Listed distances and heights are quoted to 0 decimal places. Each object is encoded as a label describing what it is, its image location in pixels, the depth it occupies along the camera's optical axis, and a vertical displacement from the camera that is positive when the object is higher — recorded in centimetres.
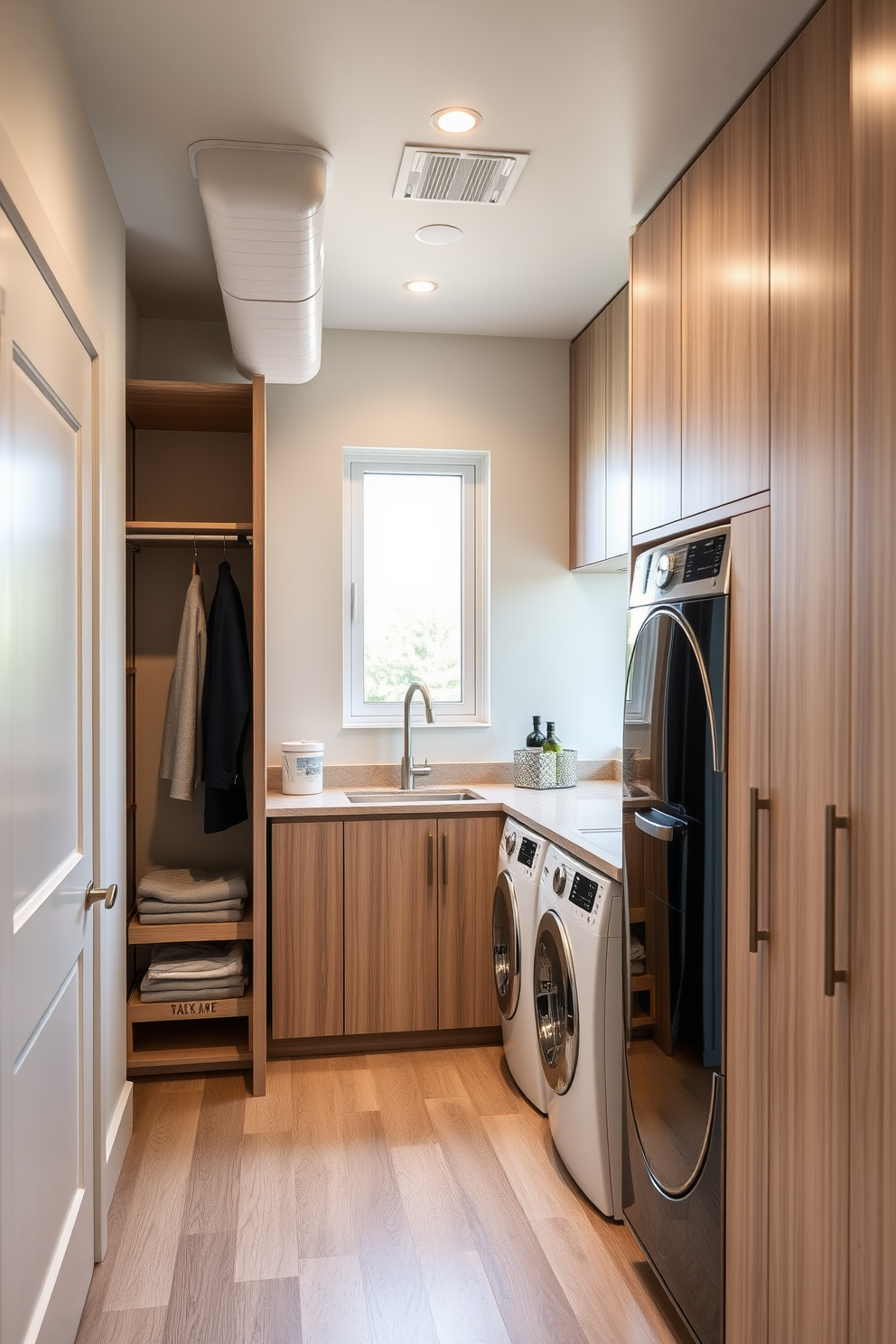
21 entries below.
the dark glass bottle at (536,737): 391 -24
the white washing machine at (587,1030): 238 -87
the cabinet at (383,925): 336 -85
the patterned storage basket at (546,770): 382 -36
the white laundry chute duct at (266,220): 237 +110
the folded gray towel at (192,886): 328 -70
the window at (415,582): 398 +39
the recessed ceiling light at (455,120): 229 +130
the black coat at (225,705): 327 -9
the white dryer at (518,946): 297 -85
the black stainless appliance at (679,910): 189 -48
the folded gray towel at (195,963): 324 -95
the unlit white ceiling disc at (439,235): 291 +130
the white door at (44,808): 146 -23
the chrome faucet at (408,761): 377 -32
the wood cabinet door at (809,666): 151 +2
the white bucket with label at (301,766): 360 -32
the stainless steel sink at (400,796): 374 -45
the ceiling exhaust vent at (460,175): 249 +130
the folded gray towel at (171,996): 323 -104
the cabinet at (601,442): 343 +87
